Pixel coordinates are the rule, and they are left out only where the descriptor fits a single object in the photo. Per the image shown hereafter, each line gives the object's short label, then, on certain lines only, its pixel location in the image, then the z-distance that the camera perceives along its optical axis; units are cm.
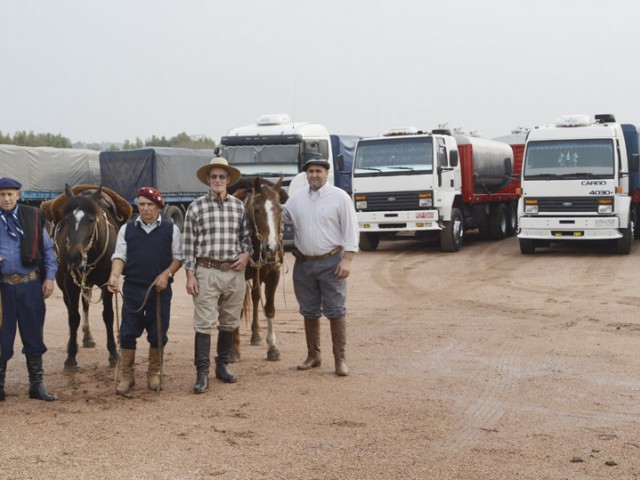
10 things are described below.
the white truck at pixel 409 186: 2081
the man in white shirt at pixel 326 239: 823
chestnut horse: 834
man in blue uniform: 731
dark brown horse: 832
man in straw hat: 768
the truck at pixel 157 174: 2686
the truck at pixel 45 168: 2683
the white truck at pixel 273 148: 2144
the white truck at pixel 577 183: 1927
